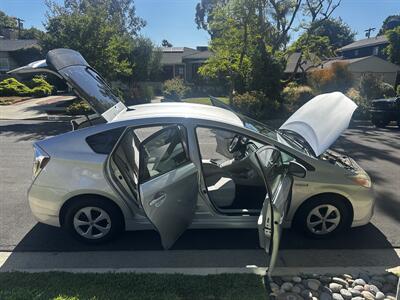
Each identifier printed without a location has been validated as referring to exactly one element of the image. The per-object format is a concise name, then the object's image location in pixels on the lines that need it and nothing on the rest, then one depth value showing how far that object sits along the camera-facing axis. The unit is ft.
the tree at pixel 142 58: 93.34
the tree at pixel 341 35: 237.86
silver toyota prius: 13.05
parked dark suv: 47.37
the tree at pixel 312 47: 63.31
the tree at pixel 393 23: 183.52
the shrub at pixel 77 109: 57.88
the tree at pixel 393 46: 116.49
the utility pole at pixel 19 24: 226.60
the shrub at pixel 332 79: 75.61
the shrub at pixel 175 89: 88.45
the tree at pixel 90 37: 54.24
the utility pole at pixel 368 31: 232.67
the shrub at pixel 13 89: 89.13
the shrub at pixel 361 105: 56.29
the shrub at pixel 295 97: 58.90
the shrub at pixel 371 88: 63.46
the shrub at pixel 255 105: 53.47
